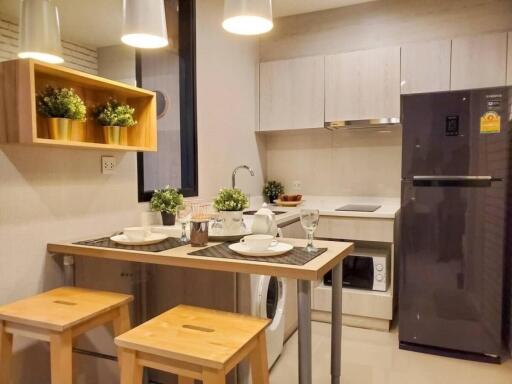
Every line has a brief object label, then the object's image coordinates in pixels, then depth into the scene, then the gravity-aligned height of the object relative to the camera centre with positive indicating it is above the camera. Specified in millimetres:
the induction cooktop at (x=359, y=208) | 2959 -306
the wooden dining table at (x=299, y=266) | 1319 -345
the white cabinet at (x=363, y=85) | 3055 +667
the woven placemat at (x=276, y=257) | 1405 -327
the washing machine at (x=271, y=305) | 1943 -753
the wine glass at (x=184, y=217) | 1830 -247
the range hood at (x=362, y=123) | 3014 +359
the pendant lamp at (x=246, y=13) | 1468 +595
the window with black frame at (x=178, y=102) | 2672 +463
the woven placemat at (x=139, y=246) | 1643 -328
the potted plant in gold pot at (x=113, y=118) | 1867 +245
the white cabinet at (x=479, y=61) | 2752 +760
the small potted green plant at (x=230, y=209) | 1841 -186
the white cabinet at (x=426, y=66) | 2889 +759
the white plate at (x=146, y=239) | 1718 -312
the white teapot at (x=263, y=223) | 1763 -241
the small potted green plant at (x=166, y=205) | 2182 -195
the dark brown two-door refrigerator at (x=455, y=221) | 2318 -320
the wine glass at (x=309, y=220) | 1636 -212
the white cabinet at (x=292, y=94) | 3301 +646
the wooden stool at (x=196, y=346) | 1139 -533
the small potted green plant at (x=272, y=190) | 3658 -196
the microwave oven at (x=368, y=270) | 2846 -743
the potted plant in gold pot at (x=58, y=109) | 1601 +252
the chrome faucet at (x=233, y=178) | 2953 -68
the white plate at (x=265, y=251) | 1473 -311
